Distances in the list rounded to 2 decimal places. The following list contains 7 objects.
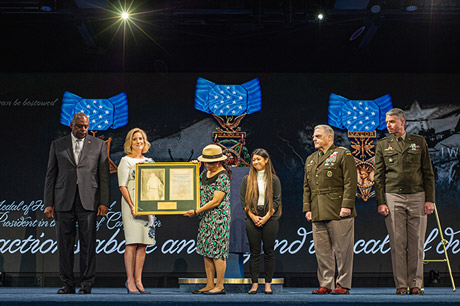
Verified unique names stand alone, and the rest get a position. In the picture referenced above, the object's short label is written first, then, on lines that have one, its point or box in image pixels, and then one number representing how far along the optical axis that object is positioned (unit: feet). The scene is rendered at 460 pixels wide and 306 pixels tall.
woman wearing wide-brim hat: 15.48
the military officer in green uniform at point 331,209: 15.89
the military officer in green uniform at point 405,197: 15.85
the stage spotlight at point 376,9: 21.66
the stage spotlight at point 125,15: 23.47
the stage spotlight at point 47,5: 21.72
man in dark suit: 15.90
